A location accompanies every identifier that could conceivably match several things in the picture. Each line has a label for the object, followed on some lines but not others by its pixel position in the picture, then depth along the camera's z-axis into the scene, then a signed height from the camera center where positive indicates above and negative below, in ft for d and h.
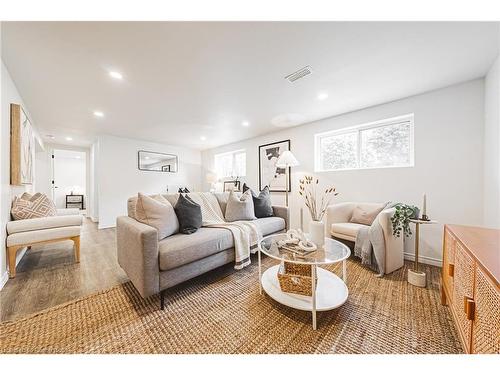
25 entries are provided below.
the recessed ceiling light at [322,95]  7.87 +3.99
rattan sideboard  2.36 -1.61
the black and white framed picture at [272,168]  12.85 +1.29
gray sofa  4.48 -1.89
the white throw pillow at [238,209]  8.39 -1.07
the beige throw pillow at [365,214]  8.08 -1.31
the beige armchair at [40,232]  6.22 -1.72
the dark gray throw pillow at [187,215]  6.22 -1.03
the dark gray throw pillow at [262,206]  9.41 -1.05
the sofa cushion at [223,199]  8.79 -0.65
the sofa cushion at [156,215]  5.50 -0.89
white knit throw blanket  6.62 -1.57
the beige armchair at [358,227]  6.46 -1.74
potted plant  6.08 -1.05
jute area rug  3.51 -3.10
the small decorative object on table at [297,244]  4.91 -1.67
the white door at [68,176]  22.50 +1.28
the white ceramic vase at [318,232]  5.33 -1.37
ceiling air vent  6.18 +3.97
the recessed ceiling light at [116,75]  6.39 +3.95
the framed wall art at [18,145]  6.73 +1.61
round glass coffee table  4.17 -2.73
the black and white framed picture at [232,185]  16.11 +0.07
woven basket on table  4.57 -2.39
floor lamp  10.04 +1.41
